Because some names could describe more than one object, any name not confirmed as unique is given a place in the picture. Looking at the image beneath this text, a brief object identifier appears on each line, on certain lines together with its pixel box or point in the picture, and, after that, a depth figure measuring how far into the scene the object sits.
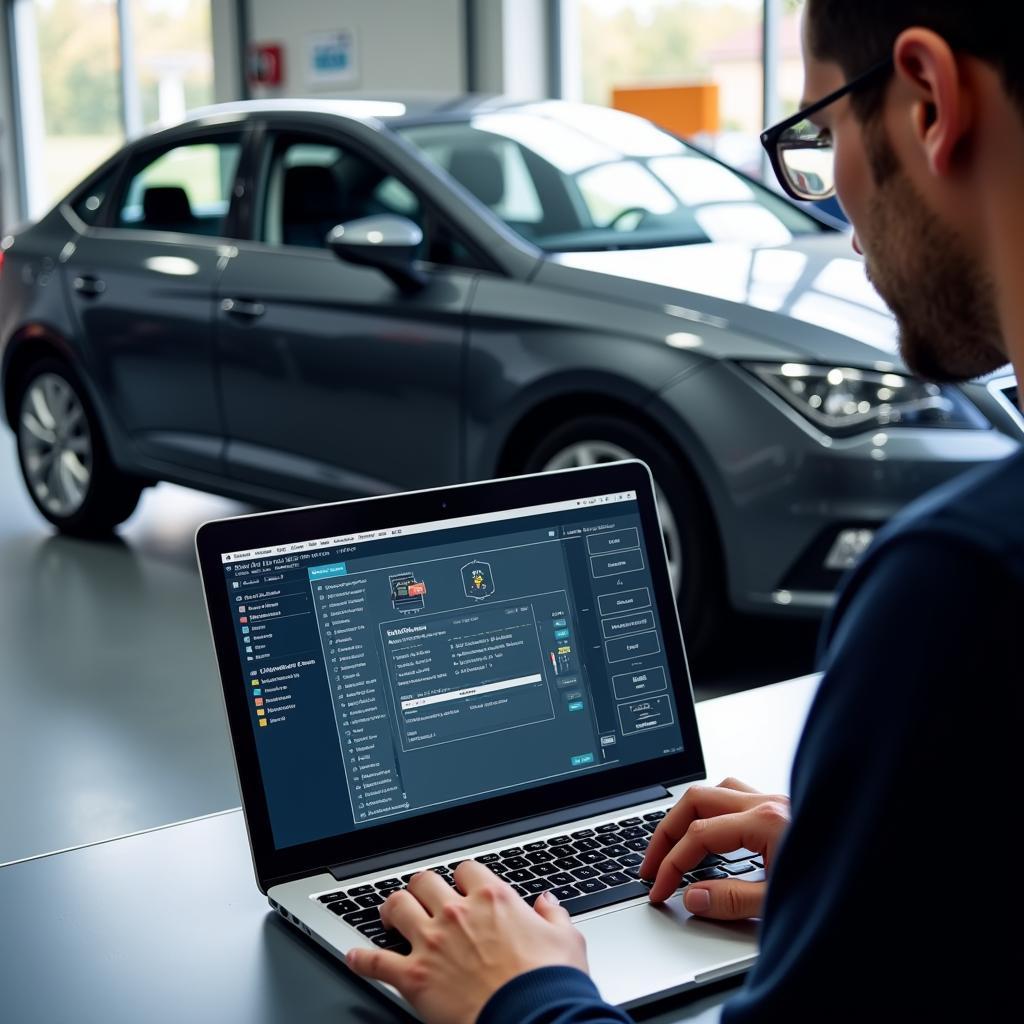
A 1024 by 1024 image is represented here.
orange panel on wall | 8.38
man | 0.67
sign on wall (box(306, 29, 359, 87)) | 9.72
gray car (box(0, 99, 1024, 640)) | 3.48
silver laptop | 1.21
